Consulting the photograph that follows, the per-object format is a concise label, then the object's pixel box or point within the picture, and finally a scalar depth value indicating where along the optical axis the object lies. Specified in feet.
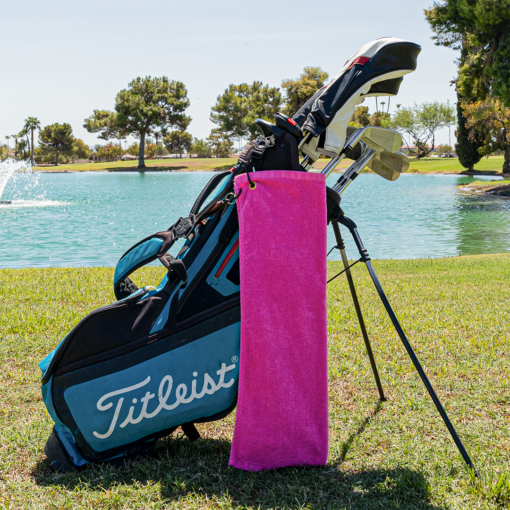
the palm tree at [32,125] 301.86
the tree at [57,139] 302.45
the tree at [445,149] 314.14
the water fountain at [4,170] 80.02
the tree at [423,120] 277.44
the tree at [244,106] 242.99
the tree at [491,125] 101.51
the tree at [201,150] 328.29
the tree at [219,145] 320.09
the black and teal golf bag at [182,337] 7.22
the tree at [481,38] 69.97
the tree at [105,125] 245.86
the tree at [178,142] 313.18
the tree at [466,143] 134.72
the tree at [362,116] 260.62
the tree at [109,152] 347.97
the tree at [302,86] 229.66
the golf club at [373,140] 7.66
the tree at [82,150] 349.76
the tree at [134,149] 352.73
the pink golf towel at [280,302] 7.00
